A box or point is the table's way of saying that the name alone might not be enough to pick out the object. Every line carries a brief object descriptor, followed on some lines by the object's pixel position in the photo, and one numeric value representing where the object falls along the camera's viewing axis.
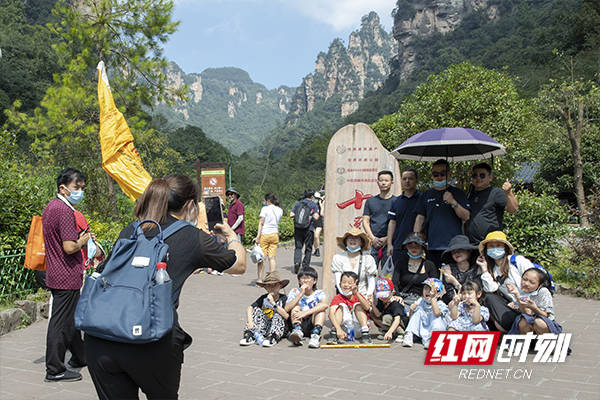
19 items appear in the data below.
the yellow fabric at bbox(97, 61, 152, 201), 6.53
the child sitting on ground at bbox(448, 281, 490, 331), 4.89
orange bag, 4.55
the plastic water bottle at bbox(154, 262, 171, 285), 2.09
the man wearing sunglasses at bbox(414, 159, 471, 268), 5.46
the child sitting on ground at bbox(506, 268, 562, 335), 4.63
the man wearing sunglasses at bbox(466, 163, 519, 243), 5.45
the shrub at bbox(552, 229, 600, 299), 7.73
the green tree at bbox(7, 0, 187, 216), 11.97
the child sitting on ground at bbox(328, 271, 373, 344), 5.33
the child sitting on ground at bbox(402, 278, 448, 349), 5.12
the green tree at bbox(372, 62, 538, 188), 17.00
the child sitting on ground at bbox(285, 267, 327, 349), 5.41
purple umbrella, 5.56
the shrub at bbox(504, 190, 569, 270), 8.65
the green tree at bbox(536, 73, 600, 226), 17.95
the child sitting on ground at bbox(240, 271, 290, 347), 5.40
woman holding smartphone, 2.13
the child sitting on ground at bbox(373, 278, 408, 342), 5.52
